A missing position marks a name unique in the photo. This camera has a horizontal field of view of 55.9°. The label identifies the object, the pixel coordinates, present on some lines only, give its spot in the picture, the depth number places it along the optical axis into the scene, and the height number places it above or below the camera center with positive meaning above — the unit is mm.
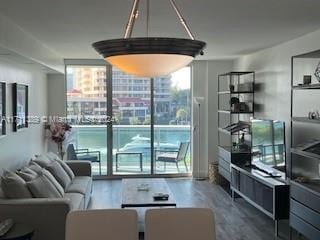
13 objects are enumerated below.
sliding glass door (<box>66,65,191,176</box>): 6074 -184
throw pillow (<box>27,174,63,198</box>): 3225 -854
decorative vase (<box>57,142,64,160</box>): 5603 -780
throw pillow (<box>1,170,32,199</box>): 3092 -801
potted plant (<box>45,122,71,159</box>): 5465 -399
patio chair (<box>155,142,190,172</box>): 6132 -916
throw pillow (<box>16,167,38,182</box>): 3444 -754
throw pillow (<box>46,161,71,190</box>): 4039 -864
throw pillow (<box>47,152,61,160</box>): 4703 -735
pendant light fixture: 1341 +266
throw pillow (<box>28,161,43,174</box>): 3854 -748
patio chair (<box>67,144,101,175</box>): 6079 -908
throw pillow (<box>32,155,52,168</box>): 4220 -728
